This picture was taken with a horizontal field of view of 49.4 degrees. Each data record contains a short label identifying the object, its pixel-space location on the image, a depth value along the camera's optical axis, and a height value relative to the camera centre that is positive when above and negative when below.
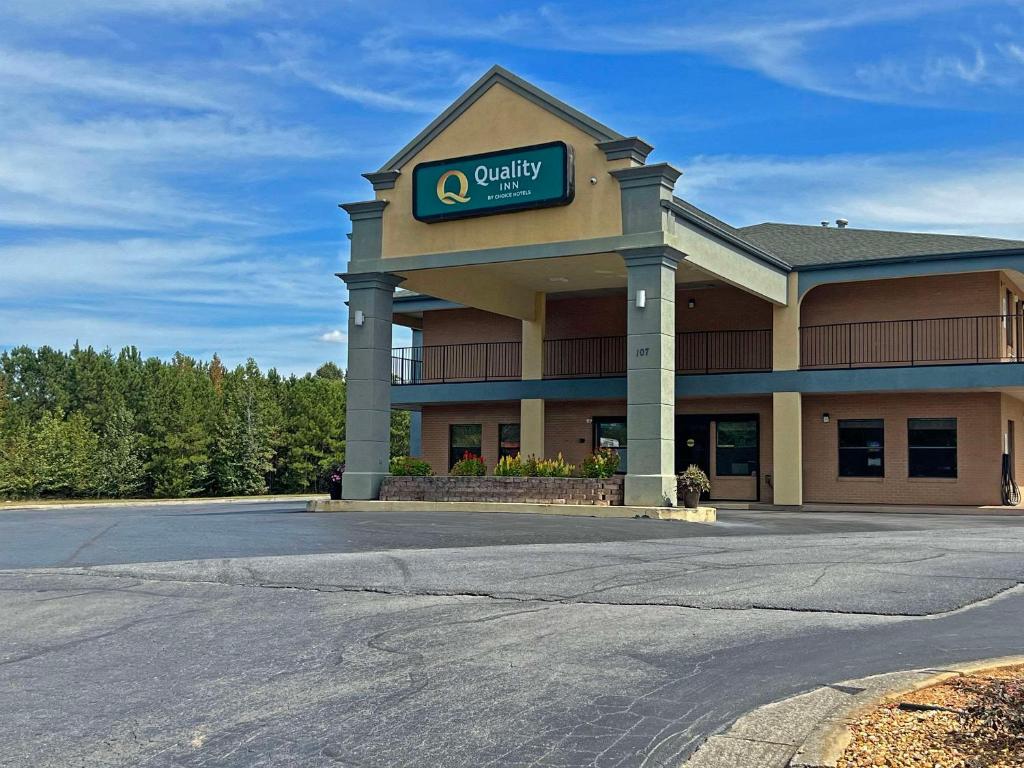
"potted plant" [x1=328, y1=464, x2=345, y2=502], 28.03 -0.85
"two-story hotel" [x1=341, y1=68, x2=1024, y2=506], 24.59 +3.57
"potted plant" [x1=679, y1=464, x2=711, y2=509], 24.05 -0.68
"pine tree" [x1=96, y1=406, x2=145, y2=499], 56.78 -0.68
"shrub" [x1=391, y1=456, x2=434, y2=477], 27.05 -0.44
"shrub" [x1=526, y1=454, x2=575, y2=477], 24.59 -0.37
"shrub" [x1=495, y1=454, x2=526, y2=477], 25.28 -0.37
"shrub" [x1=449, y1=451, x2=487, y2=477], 26.09 -0.39
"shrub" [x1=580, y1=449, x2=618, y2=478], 24.31 -0.29
